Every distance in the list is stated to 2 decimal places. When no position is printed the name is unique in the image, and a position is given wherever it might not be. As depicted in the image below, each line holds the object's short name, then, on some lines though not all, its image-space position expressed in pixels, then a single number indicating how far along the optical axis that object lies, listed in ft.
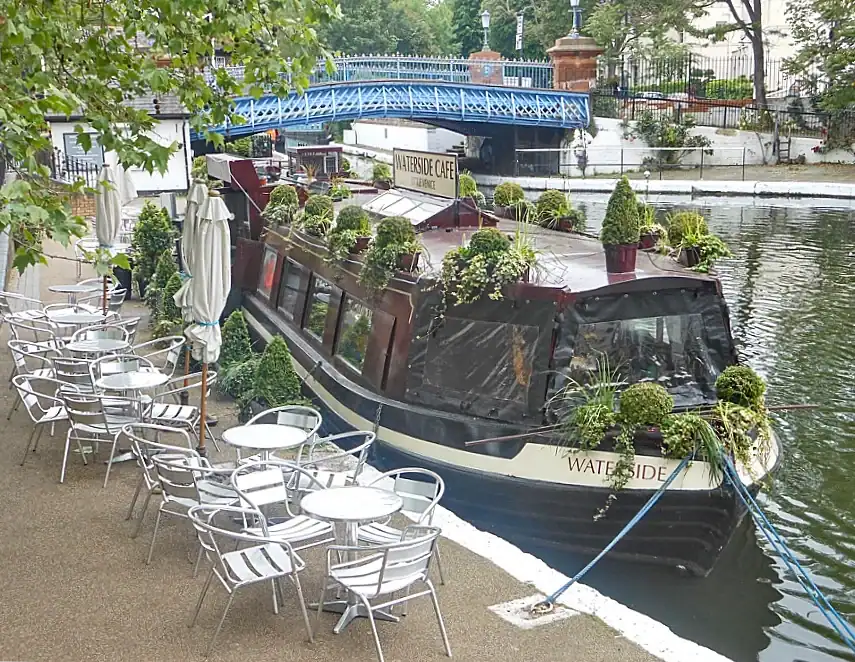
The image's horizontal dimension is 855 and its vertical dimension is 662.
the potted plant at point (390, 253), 37.09
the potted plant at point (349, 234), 41.27
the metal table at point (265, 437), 26.11
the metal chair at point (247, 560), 20.66
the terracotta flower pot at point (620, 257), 32.76
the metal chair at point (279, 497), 22.41
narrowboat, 30.86
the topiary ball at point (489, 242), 33.01
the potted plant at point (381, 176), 59.62
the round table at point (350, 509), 21.26
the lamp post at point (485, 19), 160.56
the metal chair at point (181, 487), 23.90
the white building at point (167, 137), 77.66
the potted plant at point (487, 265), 32.53
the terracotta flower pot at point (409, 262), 36.86
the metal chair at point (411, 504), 22.71
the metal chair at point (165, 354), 37.17
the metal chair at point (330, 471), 25.80
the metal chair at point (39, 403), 32.45
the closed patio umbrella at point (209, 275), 31.09
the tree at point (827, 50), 135.70
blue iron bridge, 139.03
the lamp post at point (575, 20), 155.68
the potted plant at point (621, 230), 31.83
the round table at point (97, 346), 36.81
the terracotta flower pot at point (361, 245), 41.24
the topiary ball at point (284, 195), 51.80
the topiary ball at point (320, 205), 46.21
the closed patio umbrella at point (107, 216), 44.91
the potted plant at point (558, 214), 45.62
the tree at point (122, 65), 23.97
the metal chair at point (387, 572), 19.97
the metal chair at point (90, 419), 30.30
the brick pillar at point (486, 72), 159.84
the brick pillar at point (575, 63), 165.78
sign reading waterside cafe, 43.16
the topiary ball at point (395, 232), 37.40
